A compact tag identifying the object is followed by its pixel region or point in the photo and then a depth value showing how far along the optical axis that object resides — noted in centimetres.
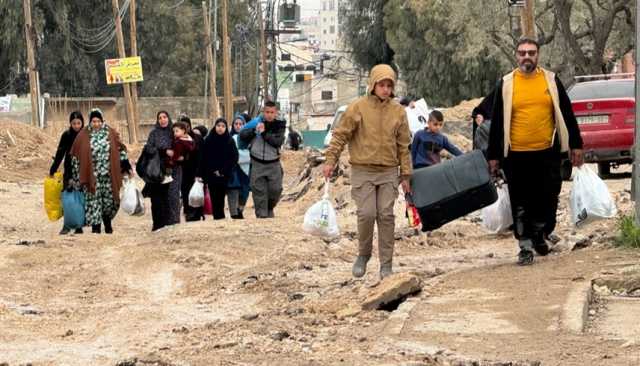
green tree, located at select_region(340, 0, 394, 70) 6856
